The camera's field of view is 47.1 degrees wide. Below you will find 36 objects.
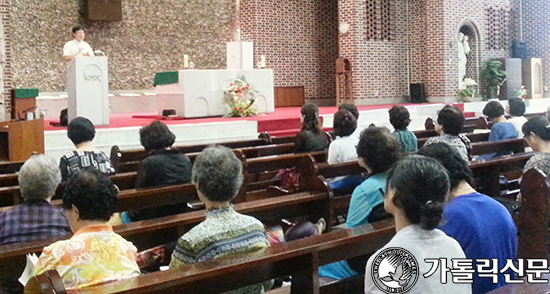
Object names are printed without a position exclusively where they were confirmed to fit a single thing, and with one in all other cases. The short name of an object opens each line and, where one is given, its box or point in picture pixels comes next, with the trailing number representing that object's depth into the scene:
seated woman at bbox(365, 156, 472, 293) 2.00
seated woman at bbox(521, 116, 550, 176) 4.52
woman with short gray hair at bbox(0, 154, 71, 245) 3.18
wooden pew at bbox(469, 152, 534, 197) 4.83
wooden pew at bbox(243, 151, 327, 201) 4.36
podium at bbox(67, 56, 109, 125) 8.93
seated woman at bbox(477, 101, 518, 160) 6.83
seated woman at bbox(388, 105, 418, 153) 5.81
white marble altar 10.81
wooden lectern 7.07
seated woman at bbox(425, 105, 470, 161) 5.06
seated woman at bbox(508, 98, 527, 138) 7.40
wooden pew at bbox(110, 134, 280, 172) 6.07
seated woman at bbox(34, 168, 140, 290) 2.41
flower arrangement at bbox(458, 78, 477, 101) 15.84
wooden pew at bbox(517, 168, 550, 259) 3.48
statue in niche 16.48
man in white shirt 10.31
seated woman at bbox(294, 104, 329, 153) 6.30
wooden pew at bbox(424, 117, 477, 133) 8.29
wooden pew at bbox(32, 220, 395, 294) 2.09
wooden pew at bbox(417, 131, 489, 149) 7.50
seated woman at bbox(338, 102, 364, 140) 6.47
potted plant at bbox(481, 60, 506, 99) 16.67
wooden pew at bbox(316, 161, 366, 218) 4.47
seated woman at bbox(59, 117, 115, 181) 4.69
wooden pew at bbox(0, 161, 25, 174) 5.77
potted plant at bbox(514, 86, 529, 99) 16.58
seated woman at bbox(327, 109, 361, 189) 5.29
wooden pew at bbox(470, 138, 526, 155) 6.05
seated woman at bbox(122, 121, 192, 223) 4.46
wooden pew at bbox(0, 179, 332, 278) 2.84
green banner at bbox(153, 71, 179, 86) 11.04
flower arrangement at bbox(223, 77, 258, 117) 11.04
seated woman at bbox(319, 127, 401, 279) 3.12
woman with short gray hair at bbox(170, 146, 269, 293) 2.54
